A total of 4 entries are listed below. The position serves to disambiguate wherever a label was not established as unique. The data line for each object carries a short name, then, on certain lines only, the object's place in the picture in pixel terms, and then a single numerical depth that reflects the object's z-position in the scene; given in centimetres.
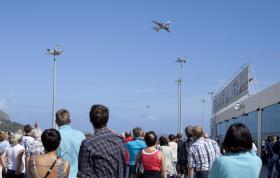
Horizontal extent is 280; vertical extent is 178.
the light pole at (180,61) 5350
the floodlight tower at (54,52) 3919
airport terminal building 3241
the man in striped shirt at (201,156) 1034
